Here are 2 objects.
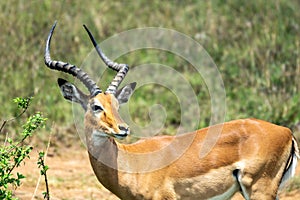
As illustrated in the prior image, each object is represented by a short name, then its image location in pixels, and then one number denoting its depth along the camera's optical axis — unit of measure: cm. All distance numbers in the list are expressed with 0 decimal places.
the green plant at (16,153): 1188
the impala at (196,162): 1264
